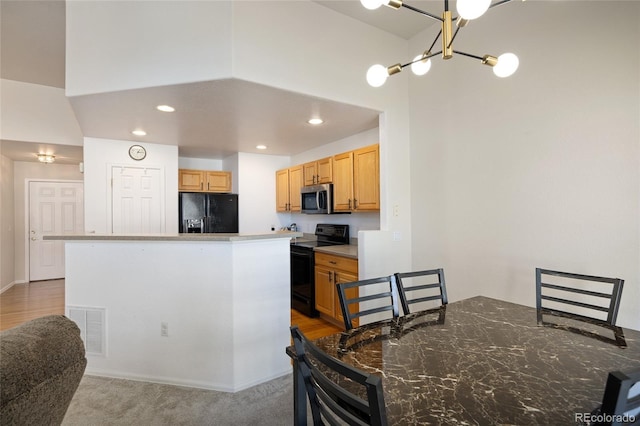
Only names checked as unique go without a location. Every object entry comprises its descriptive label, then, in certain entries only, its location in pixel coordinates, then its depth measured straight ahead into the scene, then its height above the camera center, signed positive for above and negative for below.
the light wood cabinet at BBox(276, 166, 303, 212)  4.73 +0.44
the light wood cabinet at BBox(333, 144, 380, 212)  3.33 +0.42
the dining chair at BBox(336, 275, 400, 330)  1.55 -0.46
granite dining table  0.86 -0.56
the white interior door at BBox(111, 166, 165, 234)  4.04 +0.24
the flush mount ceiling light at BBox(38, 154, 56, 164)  5.00 +1.02
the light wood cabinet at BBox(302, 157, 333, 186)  4.00 +0.61
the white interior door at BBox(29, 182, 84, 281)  5.97 -0.03
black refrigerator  4.60 +0.07
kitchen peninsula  2.33 -0.71
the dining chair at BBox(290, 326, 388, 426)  0.71 -0.48
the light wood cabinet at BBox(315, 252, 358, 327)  3.31 -0.75
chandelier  1.13 +0.78
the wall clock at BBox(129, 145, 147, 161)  4.12 +0.90
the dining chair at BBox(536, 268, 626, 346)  1.54 -0.53
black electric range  3.90 -0.66
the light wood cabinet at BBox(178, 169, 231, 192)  4.93 +0.60
